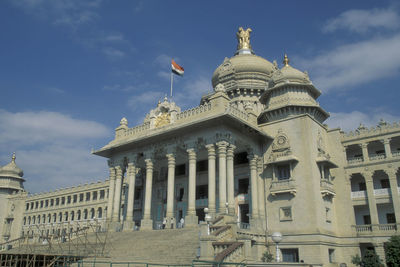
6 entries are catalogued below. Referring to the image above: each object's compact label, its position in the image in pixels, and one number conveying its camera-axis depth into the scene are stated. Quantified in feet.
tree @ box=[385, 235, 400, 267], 89.91
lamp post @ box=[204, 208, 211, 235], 88.94
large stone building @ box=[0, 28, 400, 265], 108.88
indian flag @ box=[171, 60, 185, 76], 142.72
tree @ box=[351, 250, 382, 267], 98.09
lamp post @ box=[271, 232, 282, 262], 77.07
